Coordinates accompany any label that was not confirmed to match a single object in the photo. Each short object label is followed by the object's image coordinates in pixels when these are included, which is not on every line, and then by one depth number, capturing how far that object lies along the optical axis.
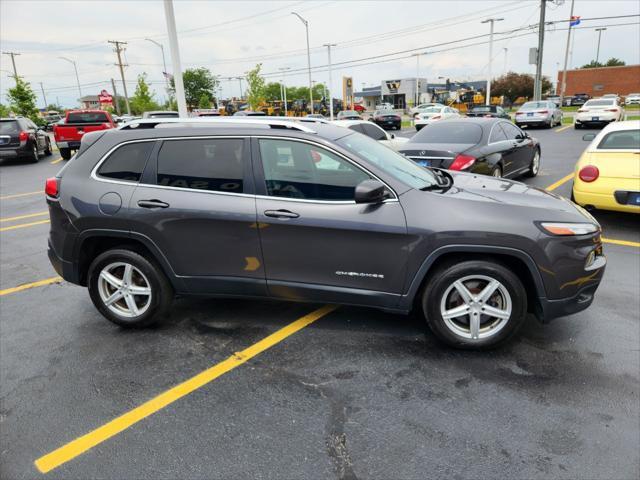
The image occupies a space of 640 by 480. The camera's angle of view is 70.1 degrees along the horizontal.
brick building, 71.57
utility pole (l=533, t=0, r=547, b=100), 32.41
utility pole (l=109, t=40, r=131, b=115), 60.58
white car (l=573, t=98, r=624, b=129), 23.70
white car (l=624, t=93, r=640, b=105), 55.19
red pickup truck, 17.31
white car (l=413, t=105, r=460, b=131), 26.11
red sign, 29.42
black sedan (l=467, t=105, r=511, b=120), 27.42
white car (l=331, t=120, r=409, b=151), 10.74
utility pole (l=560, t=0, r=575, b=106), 43.84
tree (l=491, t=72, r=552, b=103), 75.19
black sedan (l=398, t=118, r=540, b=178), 7.53
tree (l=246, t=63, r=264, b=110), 46.72
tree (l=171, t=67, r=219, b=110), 88.44
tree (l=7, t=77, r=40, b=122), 33.16
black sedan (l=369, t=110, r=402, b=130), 31.70
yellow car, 6.01
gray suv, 3.25
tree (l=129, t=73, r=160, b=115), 54.56
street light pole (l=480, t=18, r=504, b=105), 40.40
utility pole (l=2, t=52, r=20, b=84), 61.49
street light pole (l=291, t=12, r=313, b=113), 41.02
